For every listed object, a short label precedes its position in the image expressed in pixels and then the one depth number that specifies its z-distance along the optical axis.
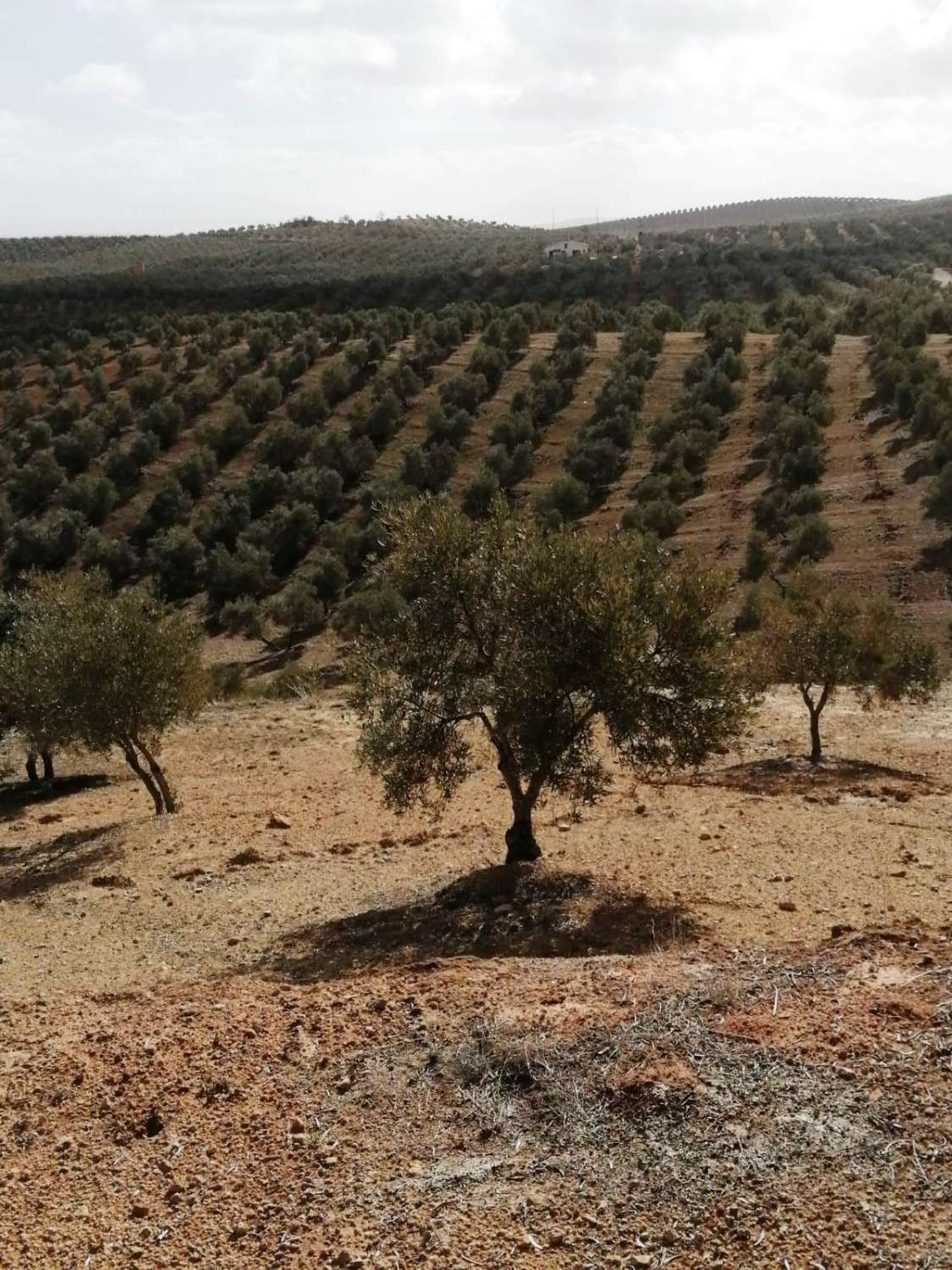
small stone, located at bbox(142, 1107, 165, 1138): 7.86
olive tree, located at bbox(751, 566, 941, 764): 24.03
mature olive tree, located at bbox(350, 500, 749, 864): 13.55
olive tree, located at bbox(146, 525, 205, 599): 51.38
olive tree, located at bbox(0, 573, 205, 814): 20.64
